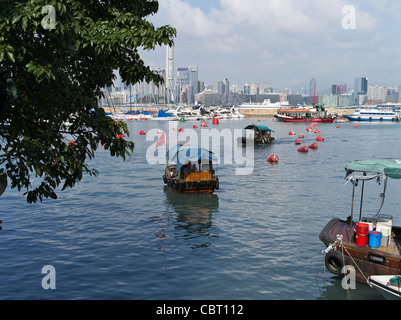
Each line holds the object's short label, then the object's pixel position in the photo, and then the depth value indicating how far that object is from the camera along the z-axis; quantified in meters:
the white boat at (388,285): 14.60
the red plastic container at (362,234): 17.19
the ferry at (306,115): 161.62
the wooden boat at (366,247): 16.25
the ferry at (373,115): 173.75
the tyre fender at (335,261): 17.30
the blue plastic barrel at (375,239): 16.97
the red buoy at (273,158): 55.11
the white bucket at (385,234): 17.17
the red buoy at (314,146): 72.43
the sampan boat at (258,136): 79.56
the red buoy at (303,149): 67.76
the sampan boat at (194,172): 33.75
